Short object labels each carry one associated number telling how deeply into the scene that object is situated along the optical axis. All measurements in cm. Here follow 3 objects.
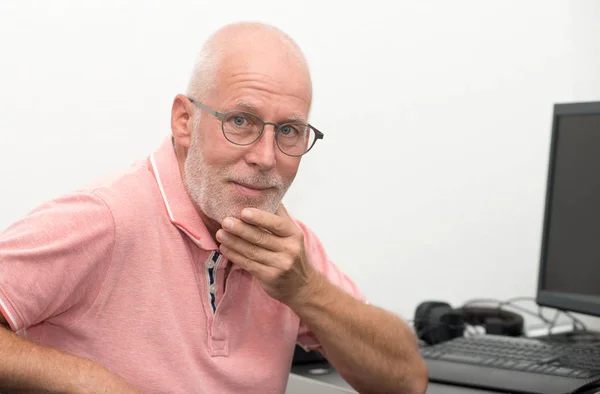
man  155
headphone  220
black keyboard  185
